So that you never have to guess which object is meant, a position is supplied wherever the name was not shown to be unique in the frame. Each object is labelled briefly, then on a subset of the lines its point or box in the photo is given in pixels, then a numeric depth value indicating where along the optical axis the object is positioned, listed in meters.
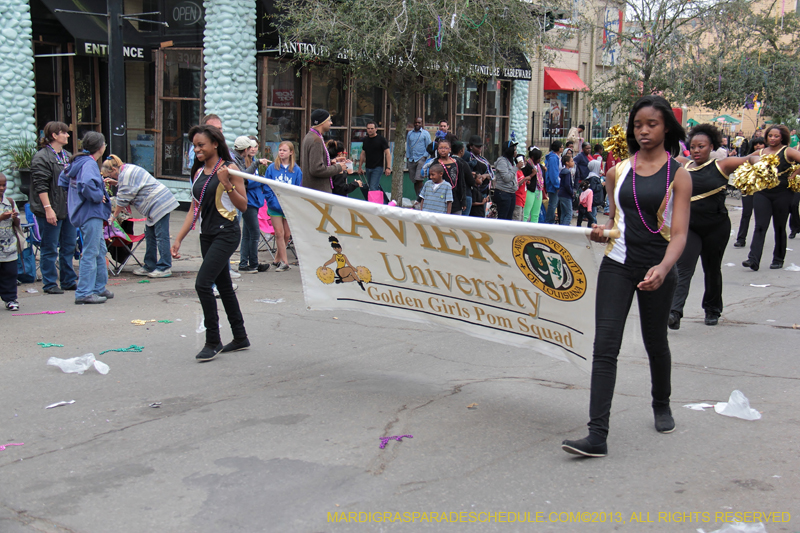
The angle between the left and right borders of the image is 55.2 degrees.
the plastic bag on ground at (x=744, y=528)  3.30
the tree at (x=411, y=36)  12.45
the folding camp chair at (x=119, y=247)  9.85
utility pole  10.93
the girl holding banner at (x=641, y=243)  4.11
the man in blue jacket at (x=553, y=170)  14.70
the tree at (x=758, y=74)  24.48
